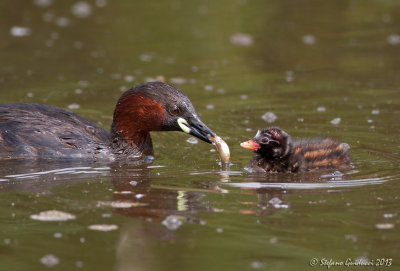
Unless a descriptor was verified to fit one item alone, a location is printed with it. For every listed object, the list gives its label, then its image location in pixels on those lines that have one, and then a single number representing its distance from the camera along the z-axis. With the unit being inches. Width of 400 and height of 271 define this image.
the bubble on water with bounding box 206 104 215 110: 452.1
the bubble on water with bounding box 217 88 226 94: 490.1
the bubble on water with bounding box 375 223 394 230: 247.9
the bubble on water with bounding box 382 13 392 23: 685.7
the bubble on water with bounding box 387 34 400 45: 610.5
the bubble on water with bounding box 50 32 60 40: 633.6
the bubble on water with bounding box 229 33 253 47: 623.5
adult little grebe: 351.6
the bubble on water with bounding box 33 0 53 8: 734.9
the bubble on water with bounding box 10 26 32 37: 636.7
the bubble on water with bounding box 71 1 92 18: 721.0
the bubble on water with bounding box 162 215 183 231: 249.5
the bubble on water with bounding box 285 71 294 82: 520.9
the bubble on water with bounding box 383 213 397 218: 259.3
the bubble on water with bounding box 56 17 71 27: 673.0
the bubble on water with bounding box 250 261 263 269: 218.9
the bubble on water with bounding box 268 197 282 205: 276.3
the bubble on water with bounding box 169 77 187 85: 513.2
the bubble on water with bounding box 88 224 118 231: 247.1
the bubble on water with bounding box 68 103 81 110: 453.4
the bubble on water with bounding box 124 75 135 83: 520.4
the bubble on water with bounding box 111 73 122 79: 529.4
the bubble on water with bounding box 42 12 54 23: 685.3
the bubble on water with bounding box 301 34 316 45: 632.4
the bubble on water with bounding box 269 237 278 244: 236.8
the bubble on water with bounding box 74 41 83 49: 608.9
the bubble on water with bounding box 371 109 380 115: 426.7
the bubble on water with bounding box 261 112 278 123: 420.8
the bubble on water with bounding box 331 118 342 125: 413.5
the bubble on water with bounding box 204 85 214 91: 496.7
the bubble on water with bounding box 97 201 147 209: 272.1
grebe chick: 332.8
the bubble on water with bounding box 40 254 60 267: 219.9
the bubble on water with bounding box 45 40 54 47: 612.4
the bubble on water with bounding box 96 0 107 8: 748.5
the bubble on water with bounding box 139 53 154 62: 578.6
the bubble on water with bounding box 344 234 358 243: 238.7
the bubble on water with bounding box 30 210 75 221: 257.3
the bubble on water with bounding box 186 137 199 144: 390.4
